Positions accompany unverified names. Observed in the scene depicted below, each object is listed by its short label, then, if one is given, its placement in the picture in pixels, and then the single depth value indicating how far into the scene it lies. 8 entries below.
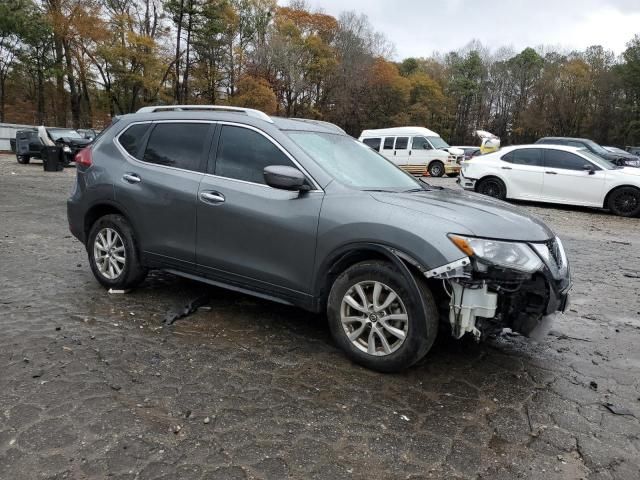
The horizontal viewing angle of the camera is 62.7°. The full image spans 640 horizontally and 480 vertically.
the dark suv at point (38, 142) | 22.00
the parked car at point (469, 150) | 31.06
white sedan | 11.99
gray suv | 3.27
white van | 23.36
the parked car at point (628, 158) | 21.18
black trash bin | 19.91
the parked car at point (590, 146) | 20.48
